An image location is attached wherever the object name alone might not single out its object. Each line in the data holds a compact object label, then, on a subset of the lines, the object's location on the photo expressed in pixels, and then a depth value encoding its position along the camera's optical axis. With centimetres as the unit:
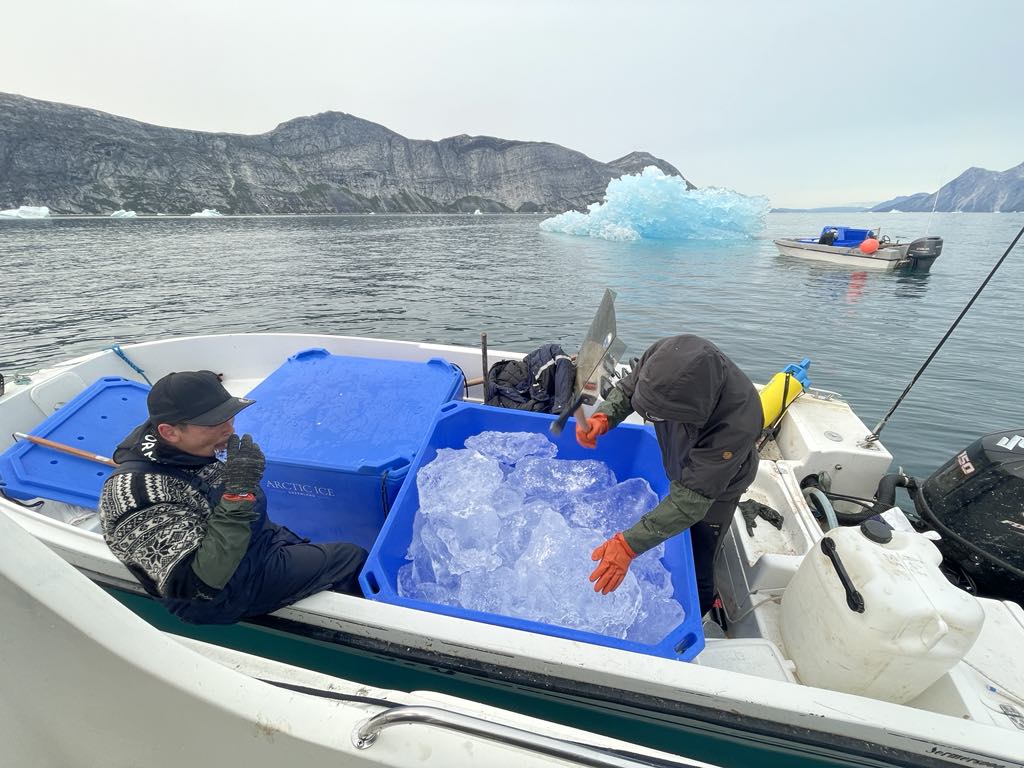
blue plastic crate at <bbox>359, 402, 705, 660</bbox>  189
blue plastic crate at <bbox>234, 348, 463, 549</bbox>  268
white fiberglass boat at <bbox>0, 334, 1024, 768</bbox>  163
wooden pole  301
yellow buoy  381
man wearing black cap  175
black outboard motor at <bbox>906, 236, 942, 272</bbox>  2080
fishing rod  343
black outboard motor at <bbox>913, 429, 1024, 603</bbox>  245
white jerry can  162
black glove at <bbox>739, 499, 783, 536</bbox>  299
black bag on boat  372
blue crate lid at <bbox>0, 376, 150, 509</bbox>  284
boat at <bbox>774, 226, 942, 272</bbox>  2109
